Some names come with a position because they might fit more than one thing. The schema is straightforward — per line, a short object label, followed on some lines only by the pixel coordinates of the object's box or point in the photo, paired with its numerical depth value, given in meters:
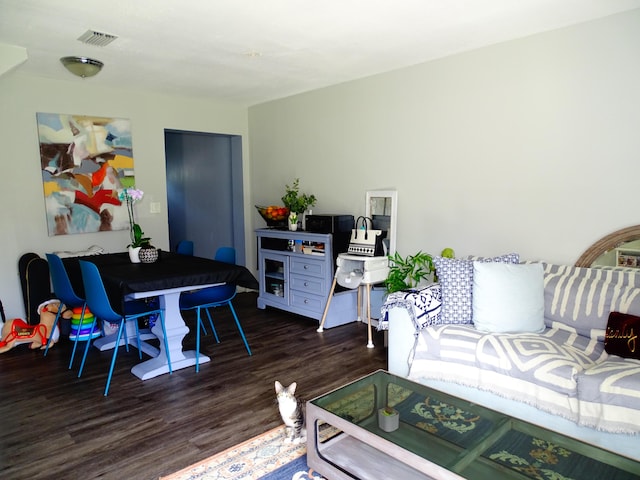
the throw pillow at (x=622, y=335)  2.34
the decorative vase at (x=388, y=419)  1.92
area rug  2.10
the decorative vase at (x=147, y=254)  3.60
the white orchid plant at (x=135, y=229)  3.50
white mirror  4.17
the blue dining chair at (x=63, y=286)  3.35
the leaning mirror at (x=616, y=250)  2.78
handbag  4.09
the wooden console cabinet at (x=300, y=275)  4.37
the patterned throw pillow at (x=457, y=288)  2.92
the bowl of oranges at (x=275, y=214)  4.90
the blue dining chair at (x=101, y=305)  2.97
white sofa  2.08
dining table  3.02
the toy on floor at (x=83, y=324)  3.97
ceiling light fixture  3.37
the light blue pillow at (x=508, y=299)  2.72
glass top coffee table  1.63
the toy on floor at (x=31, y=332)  3.82
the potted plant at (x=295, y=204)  4.76
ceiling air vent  3.03
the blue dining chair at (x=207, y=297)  3.51
